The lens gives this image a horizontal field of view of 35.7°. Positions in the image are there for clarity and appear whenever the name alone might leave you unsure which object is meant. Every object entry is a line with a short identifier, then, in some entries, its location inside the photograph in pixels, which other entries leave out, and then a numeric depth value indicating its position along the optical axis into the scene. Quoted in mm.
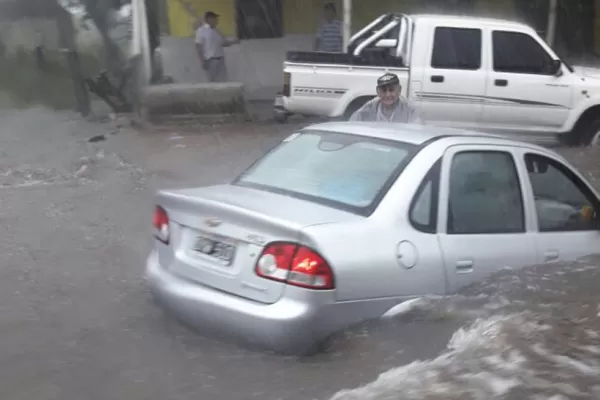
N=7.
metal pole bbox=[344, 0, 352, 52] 16188
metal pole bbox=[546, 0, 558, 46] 17916
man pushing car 7895
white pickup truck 12719
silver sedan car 4895
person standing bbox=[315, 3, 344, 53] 17047
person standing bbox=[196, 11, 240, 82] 16500
